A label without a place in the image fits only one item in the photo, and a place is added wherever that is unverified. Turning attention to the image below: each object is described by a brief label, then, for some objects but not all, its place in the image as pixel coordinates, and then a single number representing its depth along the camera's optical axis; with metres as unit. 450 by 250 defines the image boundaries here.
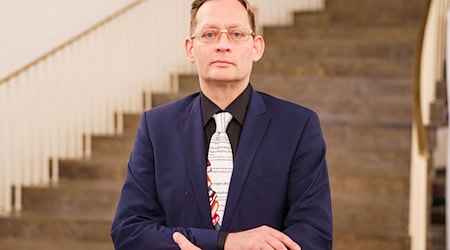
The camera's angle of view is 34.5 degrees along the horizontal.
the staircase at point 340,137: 4.00
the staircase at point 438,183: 4.73
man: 1.52
